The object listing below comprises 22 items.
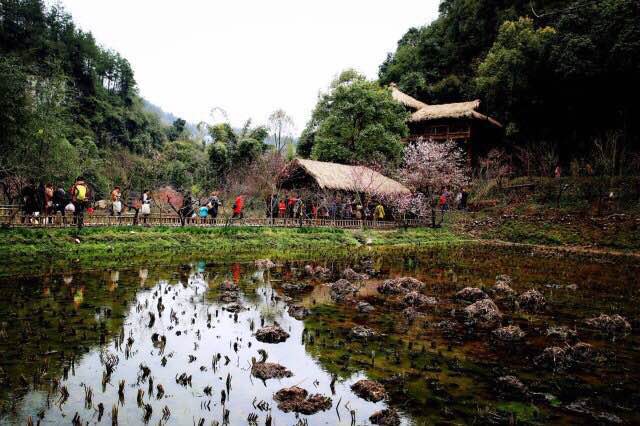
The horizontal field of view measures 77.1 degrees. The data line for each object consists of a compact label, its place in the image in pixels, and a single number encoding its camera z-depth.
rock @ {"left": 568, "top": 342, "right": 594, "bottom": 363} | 6.90
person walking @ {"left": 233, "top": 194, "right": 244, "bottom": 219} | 21.66
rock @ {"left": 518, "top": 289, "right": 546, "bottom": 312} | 10.40
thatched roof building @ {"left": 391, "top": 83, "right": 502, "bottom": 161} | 38.59
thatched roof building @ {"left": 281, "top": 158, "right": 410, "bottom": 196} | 27.00
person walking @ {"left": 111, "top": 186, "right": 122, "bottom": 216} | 18.34
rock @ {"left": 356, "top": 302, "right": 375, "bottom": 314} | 9.50
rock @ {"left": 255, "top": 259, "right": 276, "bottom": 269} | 14.93
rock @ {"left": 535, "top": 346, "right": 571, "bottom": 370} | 6.58
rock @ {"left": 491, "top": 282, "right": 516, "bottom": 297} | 11.64
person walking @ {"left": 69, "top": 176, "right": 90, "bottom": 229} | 15.22
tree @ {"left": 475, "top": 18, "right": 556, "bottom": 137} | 29.66
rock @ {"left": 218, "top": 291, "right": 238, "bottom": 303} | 9.97
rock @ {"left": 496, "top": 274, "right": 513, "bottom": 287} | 12.90
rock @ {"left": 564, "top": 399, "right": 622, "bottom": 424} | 4.86
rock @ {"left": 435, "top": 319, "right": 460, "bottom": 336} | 8.12
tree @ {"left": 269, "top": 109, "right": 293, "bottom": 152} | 49.28
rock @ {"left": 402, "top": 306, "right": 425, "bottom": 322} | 9.02
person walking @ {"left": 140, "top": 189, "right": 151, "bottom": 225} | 17.78
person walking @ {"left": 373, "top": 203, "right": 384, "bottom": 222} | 28.73
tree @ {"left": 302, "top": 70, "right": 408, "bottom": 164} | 34.38
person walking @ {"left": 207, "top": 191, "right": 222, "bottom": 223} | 21.02
